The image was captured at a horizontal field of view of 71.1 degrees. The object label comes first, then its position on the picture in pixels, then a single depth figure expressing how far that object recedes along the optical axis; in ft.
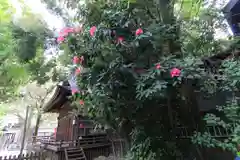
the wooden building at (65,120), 23.32
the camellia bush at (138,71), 9.53
